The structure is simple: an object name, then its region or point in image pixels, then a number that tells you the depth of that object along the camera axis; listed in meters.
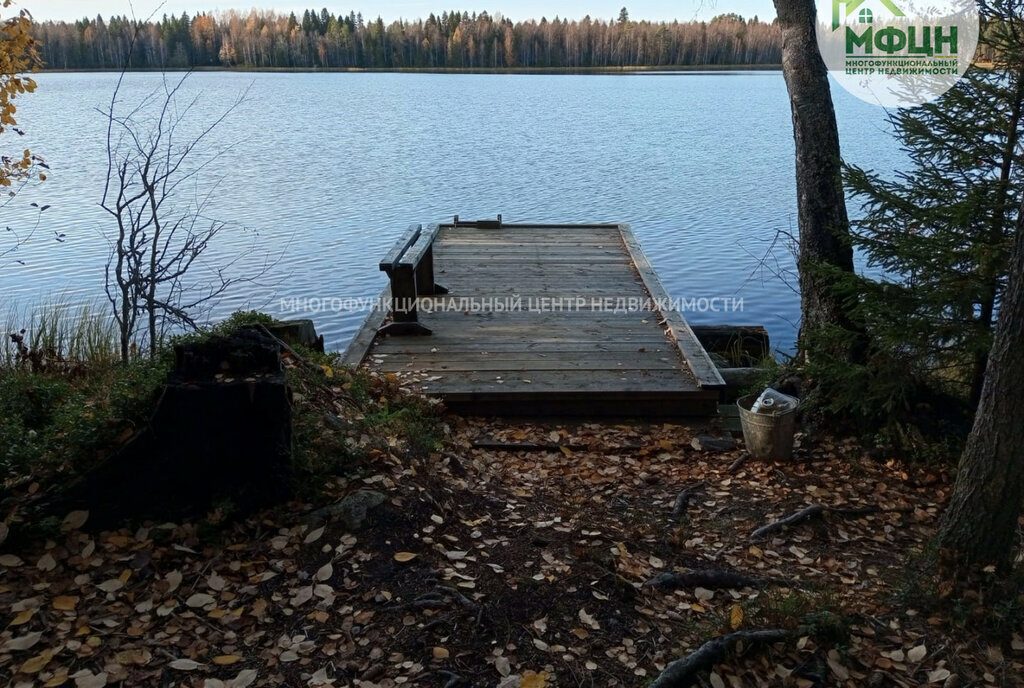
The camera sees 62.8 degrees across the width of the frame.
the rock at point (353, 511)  3.88
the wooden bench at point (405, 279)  7.43
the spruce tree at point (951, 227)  5.31
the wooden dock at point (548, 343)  6.53
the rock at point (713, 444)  6.06
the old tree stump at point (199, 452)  3.75
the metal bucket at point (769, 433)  5.62
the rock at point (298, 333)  6.43
